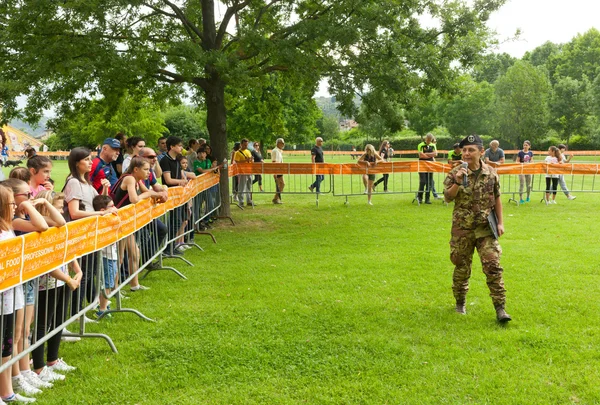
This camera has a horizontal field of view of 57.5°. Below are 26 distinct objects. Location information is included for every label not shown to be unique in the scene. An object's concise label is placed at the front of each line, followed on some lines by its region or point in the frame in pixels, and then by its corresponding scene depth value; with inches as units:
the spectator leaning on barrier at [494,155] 642.8
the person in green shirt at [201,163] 504.5
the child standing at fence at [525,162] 675.4
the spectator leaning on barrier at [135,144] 331.0
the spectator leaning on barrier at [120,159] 376.2
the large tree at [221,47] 404.5
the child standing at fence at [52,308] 186.7
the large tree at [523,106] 2214.6
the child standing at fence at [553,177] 674.8
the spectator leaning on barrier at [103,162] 292.2
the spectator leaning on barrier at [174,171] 370.6
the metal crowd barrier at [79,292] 165.6
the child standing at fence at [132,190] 270.2
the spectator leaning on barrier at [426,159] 673.0
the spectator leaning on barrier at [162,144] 481.5
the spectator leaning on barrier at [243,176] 634.2
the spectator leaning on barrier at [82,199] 224.2
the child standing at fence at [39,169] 211.9
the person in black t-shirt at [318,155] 694.5
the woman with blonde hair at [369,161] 656.4
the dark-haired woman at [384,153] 733.3
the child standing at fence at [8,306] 160.9
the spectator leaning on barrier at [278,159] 697.6
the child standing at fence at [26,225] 168.2
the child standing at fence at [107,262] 233.6
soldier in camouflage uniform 243.0
